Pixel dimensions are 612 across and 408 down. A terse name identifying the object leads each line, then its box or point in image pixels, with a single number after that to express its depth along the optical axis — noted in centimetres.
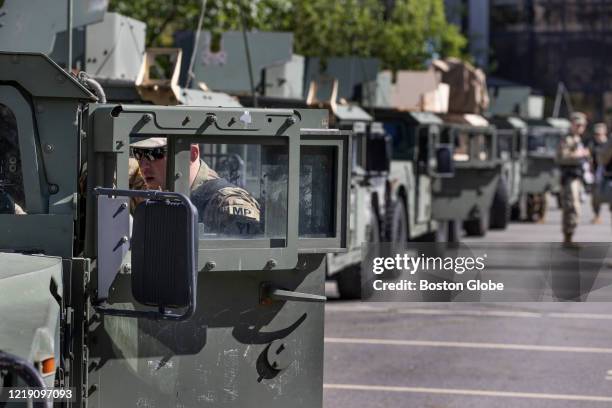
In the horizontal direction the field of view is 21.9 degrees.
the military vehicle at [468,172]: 2033
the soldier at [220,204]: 512
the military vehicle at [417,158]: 1809
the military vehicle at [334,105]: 1425
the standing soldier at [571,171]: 1889
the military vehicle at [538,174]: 2889
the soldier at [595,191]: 1842
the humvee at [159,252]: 443
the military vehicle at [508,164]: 2527
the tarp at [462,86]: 2212
